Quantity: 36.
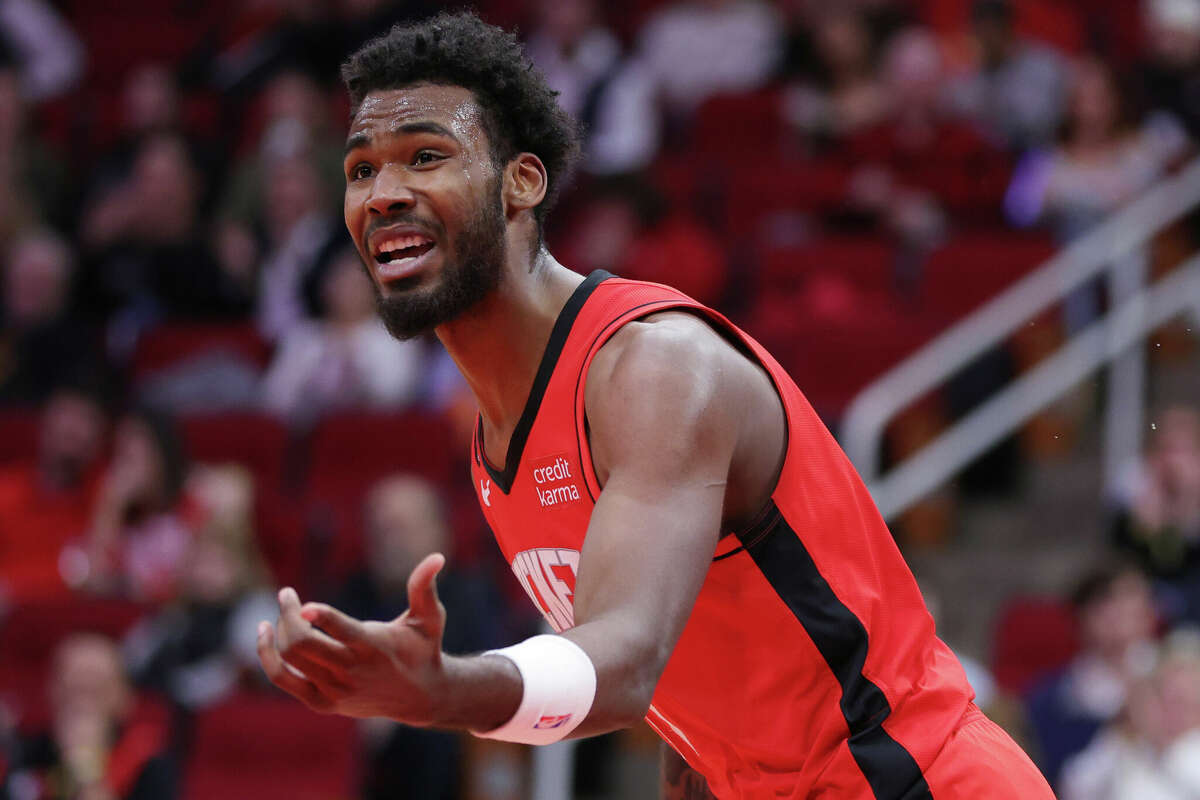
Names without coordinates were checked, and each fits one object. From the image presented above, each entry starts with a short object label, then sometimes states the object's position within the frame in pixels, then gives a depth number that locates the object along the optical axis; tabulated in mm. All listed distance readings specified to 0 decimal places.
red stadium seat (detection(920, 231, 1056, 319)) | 17516
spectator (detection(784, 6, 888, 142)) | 20516
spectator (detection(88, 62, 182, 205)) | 22234
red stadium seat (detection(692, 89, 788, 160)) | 21469
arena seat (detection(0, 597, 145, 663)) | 15891
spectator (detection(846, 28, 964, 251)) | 18906
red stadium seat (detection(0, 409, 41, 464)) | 19078
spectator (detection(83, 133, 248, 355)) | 20766
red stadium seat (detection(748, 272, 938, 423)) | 16453
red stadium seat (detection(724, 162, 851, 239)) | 19781
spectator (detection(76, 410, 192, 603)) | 16750
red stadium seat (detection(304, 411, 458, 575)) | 16828
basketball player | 5527
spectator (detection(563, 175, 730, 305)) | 18344
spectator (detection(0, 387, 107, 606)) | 17828
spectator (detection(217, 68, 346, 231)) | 21328
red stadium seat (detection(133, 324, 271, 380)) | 19844
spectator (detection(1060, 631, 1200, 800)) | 12328
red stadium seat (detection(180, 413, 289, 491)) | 18187
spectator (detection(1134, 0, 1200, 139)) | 18906
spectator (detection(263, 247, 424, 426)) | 18187
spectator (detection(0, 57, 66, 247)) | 21578
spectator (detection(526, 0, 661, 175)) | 20312
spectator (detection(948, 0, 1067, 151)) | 20047
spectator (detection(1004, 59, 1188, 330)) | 17859
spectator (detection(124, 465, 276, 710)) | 15195
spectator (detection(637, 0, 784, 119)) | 22281
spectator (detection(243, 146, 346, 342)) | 20078
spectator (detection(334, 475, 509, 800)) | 14297
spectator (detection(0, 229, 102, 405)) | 20000
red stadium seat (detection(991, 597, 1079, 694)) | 14531
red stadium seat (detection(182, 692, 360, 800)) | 14234
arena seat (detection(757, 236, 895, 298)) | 18031
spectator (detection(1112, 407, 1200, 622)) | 14680
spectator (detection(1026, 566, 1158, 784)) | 13398
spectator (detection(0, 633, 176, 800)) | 13703
